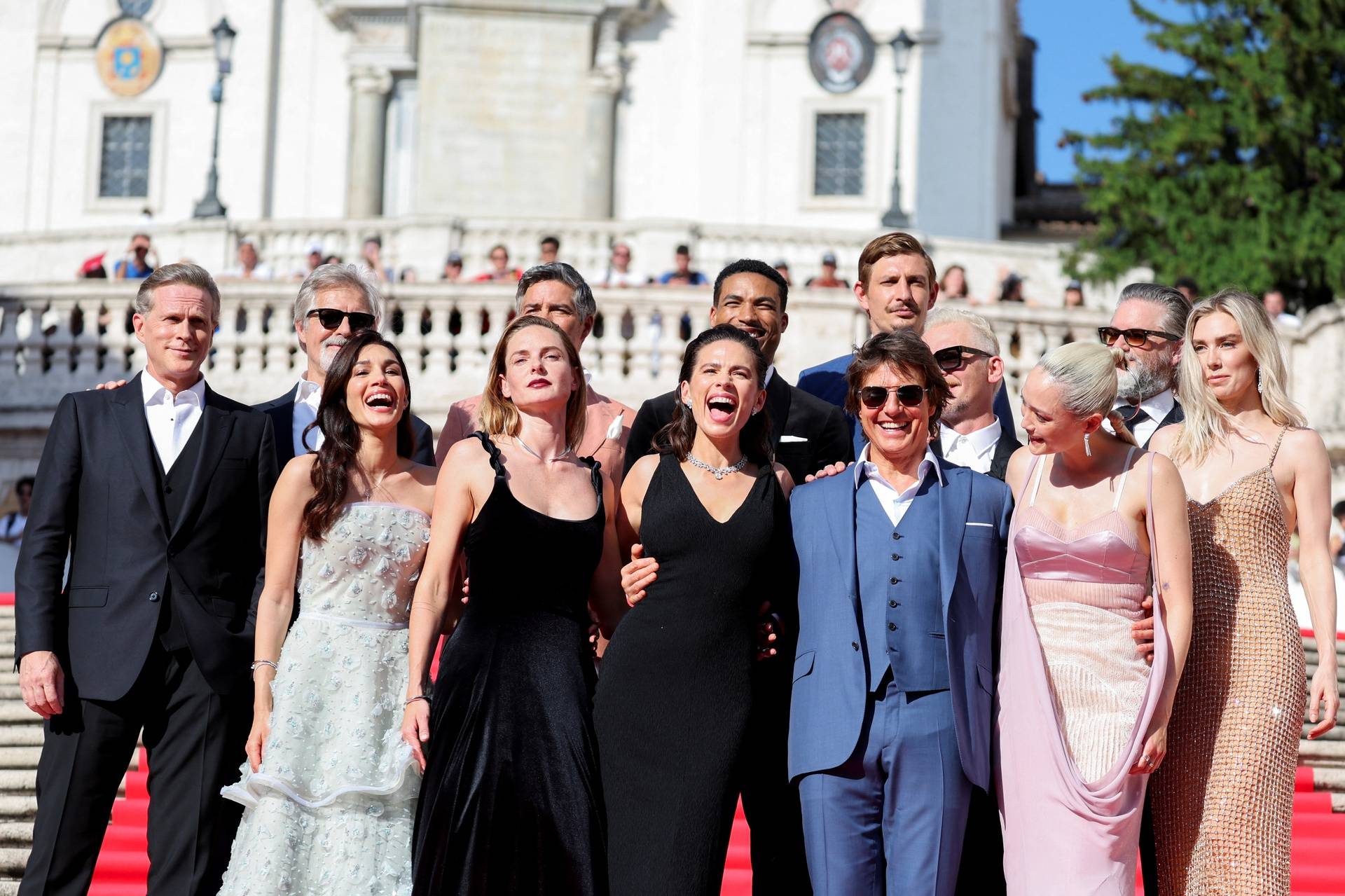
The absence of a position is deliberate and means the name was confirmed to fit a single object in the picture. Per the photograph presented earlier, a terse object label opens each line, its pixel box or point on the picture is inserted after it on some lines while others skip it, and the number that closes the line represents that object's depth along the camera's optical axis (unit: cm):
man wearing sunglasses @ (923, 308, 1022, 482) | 664
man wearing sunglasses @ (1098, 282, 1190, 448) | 700
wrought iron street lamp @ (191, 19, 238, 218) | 2505
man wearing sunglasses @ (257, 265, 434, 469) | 697
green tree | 2498
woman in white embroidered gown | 557
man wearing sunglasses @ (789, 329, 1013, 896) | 534
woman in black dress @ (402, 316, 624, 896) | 546
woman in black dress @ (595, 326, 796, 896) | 546
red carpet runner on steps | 729
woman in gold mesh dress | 562
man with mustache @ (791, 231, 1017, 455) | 698
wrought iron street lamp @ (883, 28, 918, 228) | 2422
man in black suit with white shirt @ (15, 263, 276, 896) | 589
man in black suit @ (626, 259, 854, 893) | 567
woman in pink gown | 544
